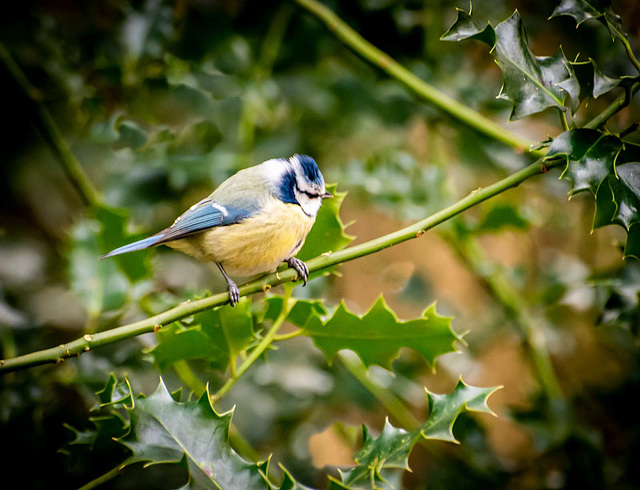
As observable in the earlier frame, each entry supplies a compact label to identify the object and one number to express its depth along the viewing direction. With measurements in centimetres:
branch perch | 359
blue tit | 363
